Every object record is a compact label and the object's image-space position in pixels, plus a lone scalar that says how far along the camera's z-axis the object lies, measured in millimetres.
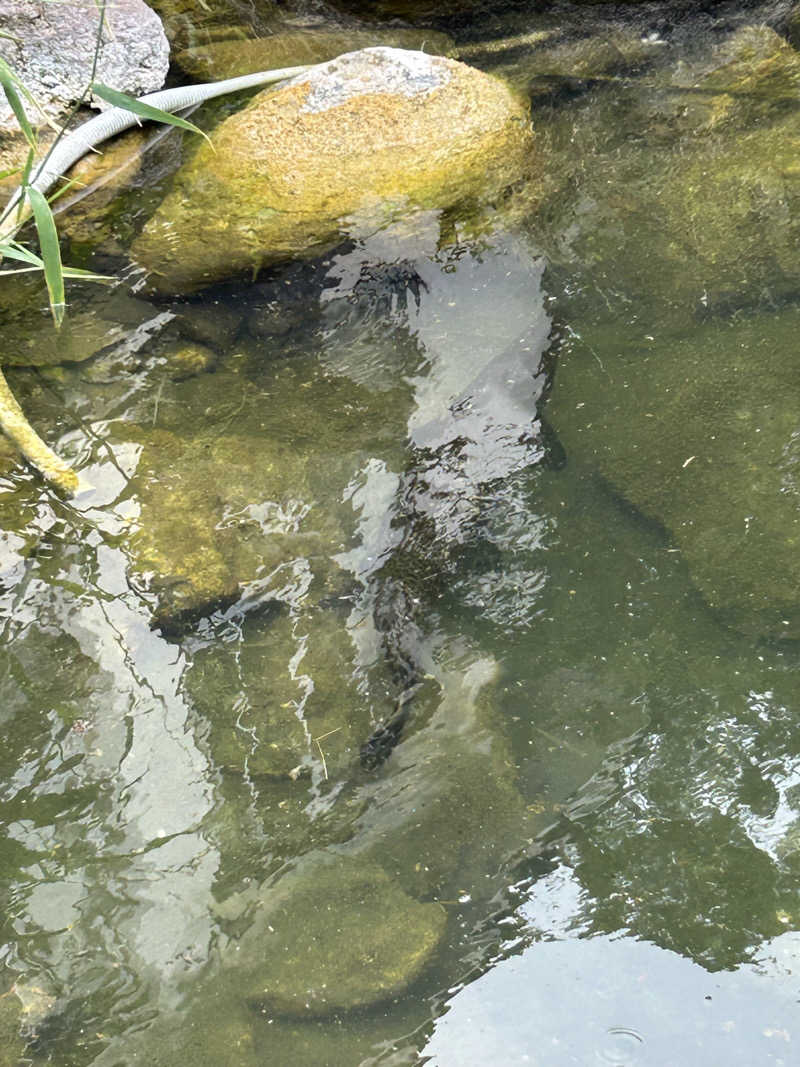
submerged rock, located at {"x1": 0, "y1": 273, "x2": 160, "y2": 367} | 3496
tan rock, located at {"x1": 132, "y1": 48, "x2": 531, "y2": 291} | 3795
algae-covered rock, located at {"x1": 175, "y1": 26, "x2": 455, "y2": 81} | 5262
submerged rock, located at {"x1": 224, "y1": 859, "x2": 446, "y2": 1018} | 1980
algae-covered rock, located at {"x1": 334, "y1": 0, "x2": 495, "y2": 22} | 5586
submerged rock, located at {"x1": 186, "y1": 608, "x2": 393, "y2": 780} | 2346
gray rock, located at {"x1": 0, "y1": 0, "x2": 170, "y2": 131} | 4590
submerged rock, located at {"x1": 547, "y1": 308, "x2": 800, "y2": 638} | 2559
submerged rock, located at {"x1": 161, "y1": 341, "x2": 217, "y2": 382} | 3387
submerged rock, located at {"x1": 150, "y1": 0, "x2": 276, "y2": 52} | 5531
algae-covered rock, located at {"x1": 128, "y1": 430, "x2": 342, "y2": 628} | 2682
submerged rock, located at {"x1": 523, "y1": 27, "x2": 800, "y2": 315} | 3436
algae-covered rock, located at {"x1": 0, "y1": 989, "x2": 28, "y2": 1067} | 1889
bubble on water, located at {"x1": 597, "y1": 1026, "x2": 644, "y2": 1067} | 1789
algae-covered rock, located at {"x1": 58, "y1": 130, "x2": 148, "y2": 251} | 4199
